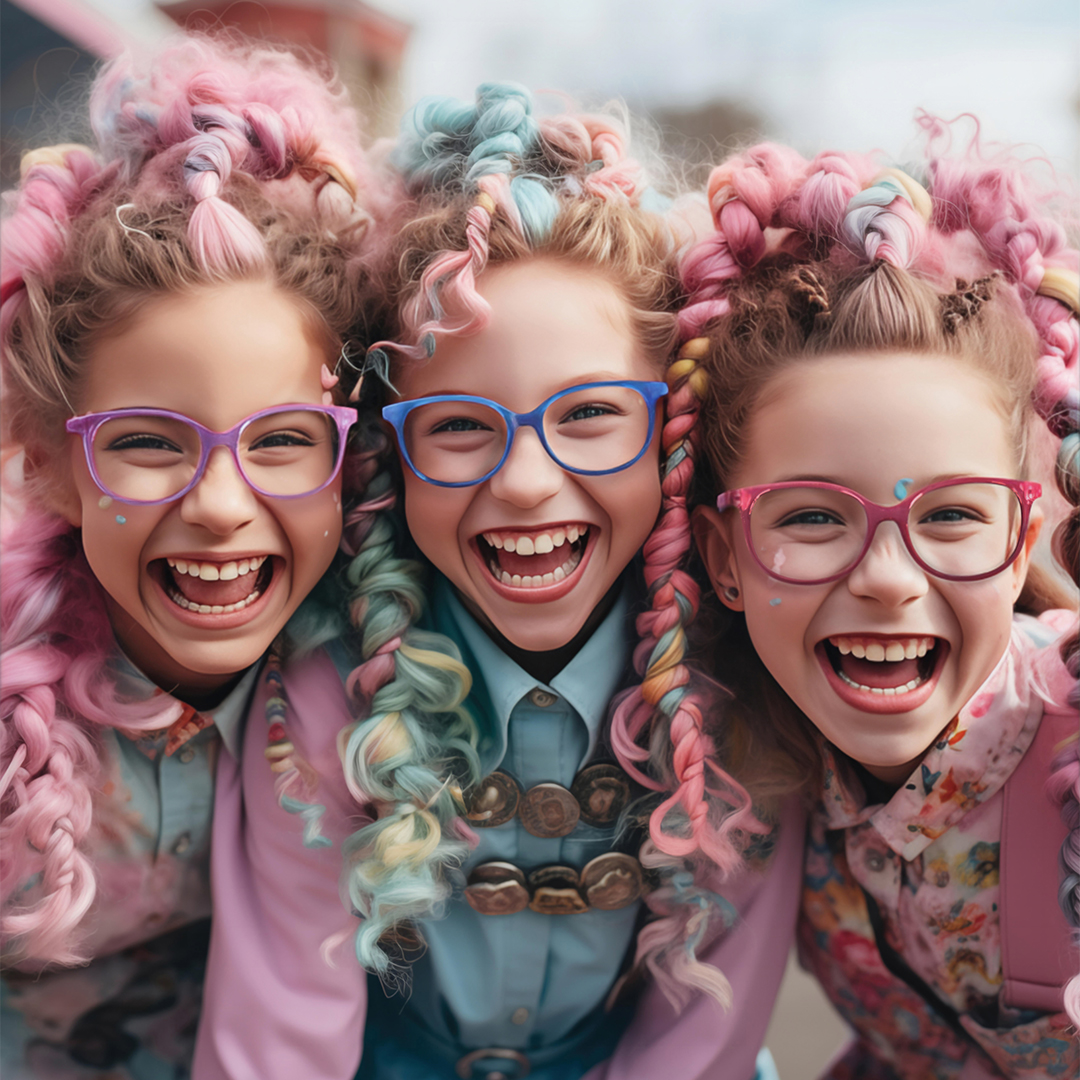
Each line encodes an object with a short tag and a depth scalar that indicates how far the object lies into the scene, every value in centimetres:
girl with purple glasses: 60
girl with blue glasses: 60
